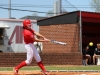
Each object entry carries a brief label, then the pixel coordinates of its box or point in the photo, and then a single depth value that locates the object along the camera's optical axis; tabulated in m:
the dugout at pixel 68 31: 21.00
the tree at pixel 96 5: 55.19
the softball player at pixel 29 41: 10.32
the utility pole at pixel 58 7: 24.58
